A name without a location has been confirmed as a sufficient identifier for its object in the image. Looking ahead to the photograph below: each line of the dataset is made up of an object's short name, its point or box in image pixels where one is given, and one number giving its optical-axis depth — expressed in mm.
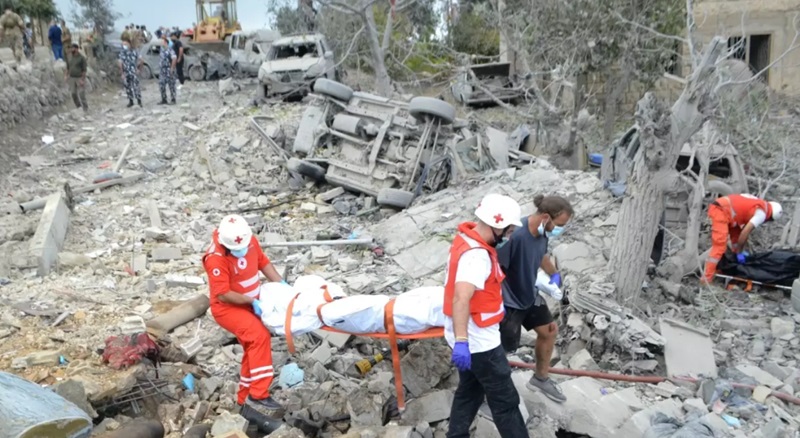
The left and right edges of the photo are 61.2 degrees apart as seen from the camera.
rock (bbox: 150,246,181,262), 8602
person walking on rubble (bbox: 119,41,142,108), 16656
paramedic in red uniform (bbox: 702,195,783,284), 7422
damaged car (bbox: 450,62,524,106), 18844
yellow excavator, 24766
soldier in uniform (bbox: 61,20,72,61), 17269
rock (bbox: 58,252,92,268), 8076
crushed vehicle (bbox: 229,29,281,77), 20453
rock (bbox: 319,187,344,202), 10953
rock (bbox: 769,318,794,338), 6613
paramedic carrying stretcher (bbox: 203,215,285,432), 4320
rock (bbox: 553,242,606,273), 7207
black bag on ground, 7527
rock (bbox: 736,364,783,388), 5197
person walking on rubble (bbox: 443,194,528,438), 3627
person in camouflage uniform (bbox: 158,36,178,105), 17016
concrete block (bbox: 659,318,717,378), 5332
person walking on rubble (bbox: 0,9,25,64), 15664
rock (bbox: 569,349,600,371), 5426
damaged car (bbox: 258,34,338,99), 16266
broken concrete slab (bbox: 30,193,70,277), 7785
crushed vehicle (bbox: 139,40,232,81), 22781
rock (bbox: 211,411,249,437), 4055
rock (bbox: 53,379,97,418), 3848
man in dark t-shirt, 4113
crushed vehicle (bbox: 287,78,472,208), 10172
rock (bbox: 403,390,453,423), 4414
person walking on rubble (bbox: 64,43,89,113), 15414
